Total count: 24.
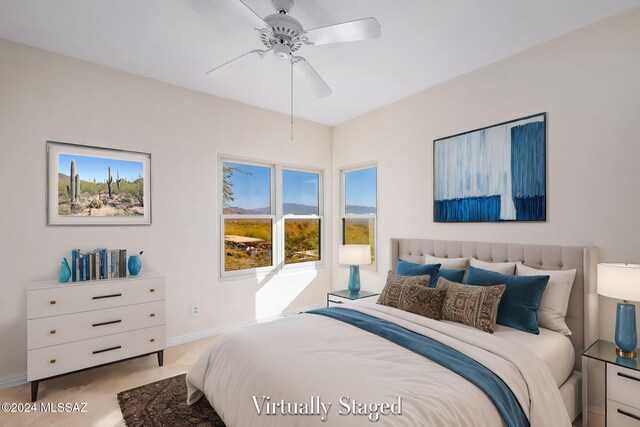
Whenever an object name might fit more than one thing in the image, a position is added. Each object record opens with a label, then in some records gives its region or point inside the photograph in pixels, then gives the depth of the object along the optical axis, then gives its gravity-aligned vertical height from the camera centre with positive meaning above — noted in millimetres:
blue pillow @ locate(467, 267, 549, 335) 2203 -613
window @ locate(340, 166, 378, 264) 4316 +100
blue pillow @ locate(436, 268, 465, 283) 2758 -527
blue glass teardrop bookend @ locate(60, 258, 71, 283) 2602 -468
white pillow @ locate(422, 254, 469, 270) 2955 -458
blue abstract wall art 2637 +359
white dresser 2402 -886
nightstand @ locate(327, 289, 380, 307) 3715 -966
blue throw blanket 1508 -767
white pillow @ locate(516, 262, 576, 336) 2275 -622
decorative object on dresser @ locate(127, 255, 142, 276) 2953 -469
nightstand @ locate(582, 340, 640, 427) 1832 -1042
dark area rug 2139 -1364
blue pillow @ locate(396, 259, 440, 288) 2902 -523
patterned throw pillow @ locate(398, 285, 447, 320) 2471 -679
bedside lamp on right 1899 -476
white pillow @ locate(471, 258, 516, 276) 2592 -435
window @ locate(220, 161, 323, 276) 3943 -47
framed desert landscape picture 2812 +256
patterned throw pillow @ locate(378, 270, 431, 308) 2684 -625
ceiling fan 1857 +1091
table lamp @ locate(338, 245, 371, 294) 3822 -533
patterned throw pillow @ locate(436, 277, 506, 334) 2221 -651
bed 1382 -788
